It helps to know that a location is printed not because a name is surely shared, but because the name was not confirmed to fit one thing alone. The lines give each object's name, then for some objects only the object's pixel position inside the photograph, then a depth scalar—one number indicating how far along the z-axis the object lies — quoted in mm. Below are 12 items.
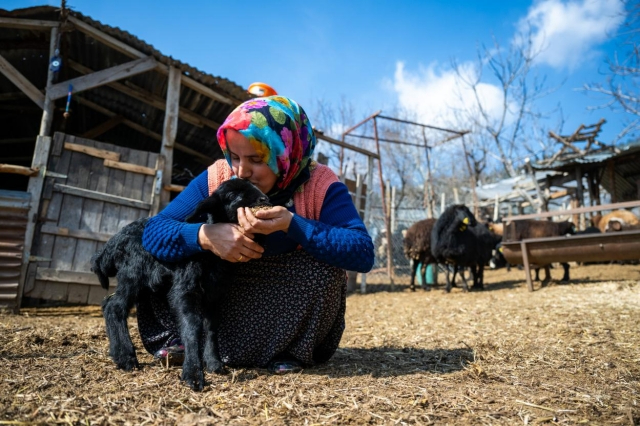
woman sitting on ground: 2172
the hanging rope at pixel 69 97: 6123
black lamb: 2078
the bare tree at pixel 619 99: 12250
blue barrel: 11799
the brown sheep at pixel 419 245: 10383
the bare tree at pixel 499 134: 19781
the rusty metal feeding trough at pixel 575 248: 7000
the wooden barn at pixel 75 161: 5562
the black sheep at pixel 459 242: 9461
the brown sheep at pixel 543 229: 11797
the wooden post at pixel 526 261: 7863
